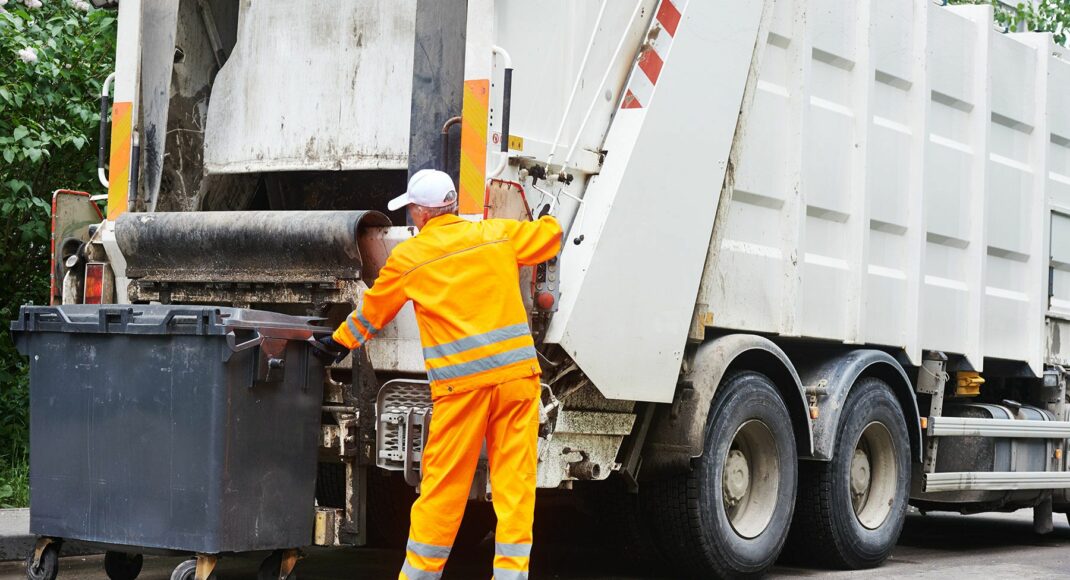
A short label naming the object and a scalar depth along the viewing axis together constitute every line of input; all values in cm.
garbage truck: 899
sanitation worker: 822
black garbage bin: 818
